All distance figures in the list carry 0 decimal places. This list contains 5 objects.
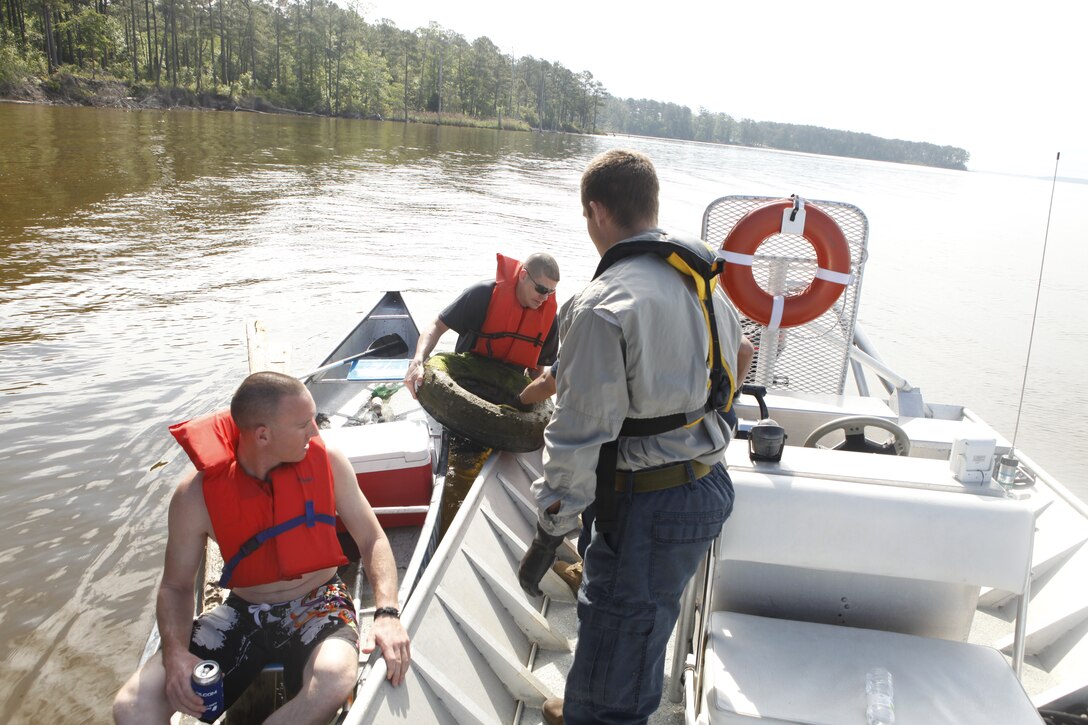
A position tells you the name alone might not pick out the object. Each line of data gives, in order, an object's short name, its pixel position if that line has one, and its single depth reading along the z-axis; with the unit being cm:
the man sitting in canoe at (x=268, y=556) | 228
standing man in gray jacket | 184
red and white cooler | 359
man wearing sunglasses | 432
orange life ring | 401
